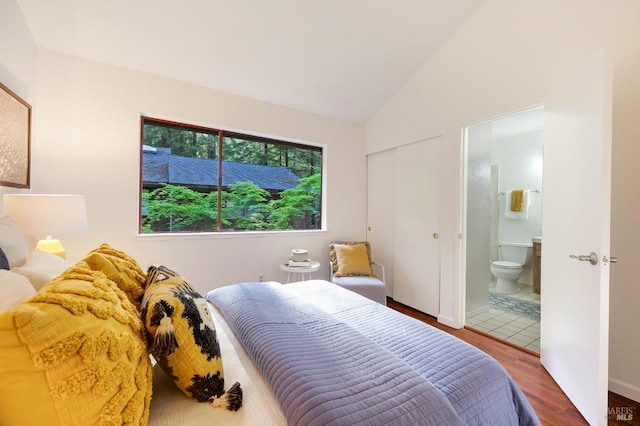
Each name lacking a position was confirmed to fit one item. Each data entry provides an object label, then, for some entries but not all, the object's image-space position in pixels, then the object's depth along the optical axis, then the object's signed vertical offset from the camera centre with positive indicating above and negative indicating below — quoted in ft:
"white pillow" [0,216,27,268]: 3.59 -0.50
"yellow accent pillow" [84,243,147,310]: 3.38 -0.81
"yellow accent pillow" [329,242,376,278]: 10.07 -1.73
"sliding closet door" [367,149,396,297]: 11.51 +0.29
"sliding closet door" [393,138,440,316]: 9.56 -0.42
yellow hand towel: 13.30 +0.86
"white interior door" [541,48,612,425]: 4.59 -0.31
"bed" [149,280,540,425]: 2.60 -1.80
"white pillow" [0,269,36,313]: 2.33 -0.77
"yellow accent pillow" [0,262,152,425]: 1.67 -1.06
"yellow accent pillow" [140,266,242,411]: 2.63 -1.39
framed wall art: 5.13 +1.39
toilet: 12.41 -2.21
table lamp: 5.02 -0.10
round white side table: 9.56 -1.98
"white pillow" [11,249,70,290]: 3.37 -0.82
